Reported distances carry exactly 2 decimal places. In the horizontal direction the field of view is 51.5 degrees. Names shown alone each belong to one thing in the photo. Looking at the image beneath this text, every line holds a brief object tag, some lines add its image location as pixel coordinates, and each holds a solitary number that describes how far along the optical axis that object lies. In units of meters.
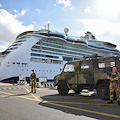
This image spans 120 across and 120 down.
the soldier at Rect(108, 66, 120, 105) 4.53
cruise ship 23.17
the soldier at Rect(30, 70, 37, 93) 8.34
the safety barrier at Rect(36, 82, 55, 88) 13.93
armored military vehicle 5.78
